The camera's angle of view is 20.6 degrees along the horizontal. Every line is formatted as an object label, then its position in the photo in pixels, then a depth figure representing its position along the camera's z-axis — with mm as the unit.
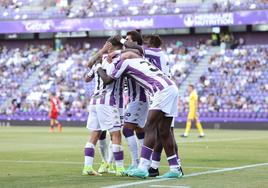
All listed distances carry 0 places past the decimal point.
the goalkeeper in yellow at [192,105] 32125
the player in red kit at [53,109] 40338
